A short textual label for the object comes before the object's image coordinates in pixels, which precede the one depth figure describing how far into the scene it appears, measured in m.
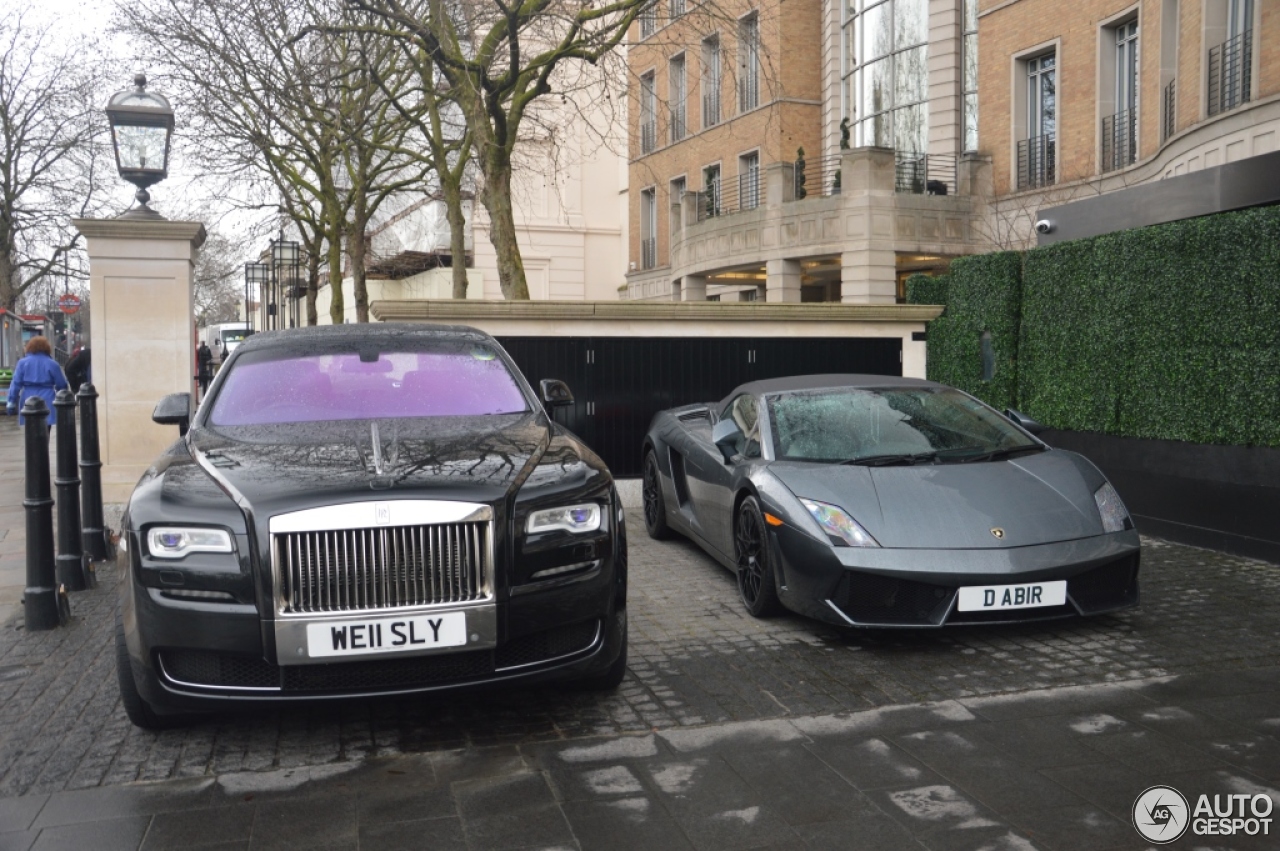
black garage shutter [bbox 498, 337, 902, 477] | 12.24
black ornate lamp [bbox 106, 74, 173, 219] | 10.66
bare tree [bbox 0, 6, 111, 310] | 37.34
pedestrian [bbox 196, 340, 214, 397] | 30.67
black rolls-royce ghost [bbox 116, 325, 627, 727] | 4.09
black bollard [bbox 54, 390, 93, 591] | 7.07
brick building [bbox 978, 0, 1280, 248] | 16.81
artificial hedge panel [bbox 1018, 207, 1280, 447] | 8.12
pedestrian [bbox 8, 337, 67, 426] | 14.31
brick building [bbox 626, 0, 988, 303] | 25.67
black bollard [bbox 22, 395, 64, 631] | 6.38
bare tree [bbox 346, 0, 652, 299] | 14.53
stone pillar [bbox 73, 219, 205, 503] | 10.36
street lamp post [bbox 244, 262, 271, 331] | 37.62
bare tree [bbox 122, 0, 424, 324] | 16.80
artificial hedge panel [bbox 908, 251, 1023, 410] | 11.73
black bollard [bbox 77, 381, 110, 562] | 8.16
